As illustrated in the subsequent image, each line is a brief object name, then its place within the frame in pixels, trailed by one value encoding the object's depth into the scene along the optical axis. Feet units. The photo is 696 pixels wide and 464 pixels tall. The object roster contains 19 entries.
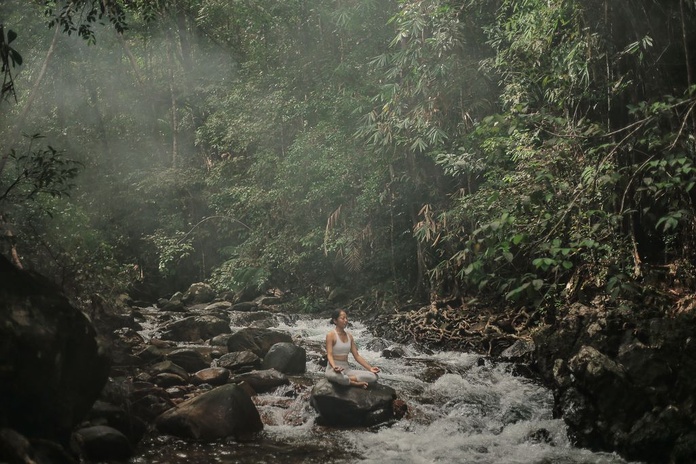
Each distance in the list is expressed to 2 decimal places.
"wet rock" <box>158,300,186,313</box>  59.31
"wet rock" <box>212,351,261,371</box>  33.27
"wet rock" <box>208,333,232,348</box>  40.96
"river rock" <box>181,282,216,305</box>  66.74
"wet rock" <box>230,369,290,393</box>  29.58
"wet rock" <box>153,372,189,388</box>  28.78
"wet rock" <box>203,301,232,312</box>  60.24
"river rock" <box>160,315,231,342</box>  42.45
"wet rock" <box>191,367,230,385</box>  29.68
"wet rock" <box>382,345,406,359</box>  37.88
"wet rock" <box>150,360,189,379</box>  29.84
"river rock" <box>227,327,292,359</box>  36.52
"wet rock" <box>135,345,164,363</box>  33.35
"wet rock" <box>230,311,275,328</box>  51.75
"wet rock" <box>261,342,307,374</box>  32.89
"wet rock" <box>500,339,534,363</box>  34.17
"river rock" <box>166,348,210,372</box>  32.12
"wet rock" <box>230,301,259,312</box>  60.10
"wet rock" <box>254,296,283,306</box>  62.54
